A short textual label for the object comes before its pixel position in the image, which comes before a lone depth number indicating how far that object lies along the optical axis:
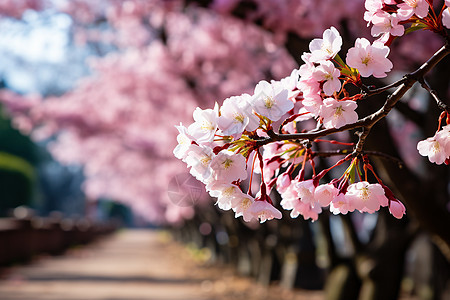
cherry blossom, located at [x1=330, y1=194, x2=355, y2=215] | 1.12
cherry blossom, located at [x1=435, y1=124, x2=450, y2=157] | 1.09
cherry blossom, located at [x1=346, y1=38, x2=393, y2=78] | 1.09
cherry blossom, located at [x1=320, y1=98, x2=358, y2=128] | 1.10
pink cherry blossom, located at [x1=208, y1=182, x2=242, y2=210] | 1.10
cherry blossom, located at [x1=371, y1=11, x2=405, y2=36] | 1.12
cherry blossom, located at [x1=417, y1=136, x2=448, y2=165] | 1.10
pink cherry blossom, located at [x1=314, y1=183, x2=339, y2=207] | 1.13
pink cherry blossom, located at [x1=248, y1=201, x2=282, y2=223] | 1.12
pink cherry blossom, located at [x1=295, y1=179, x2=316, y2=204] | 1.15
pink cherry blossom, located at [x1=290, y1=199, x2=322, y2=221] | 1.21
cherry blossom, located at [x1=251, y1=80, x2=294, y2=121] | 1.08
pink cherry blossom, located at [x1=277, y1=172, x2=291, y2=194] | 1.21
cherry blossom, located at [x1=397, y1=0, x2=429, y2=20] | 1.10
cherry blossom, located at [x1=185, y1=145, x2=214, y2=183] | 1.08
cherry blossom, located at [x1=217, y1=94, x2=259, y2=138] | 1.07
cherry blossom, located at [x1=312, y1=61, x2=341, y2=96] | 1.10
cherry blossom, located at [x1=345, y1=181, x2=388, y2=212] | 1.11
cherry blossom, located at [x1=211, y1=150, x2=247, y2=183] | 1.08
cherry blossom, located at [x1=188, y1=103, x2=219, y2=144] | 1.08
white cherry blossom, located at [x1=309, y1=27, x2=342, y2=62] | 1.09
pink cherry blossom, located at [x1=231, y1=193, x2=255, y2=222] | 1.12
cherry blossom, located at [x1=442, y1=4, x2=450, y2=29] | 1.11
